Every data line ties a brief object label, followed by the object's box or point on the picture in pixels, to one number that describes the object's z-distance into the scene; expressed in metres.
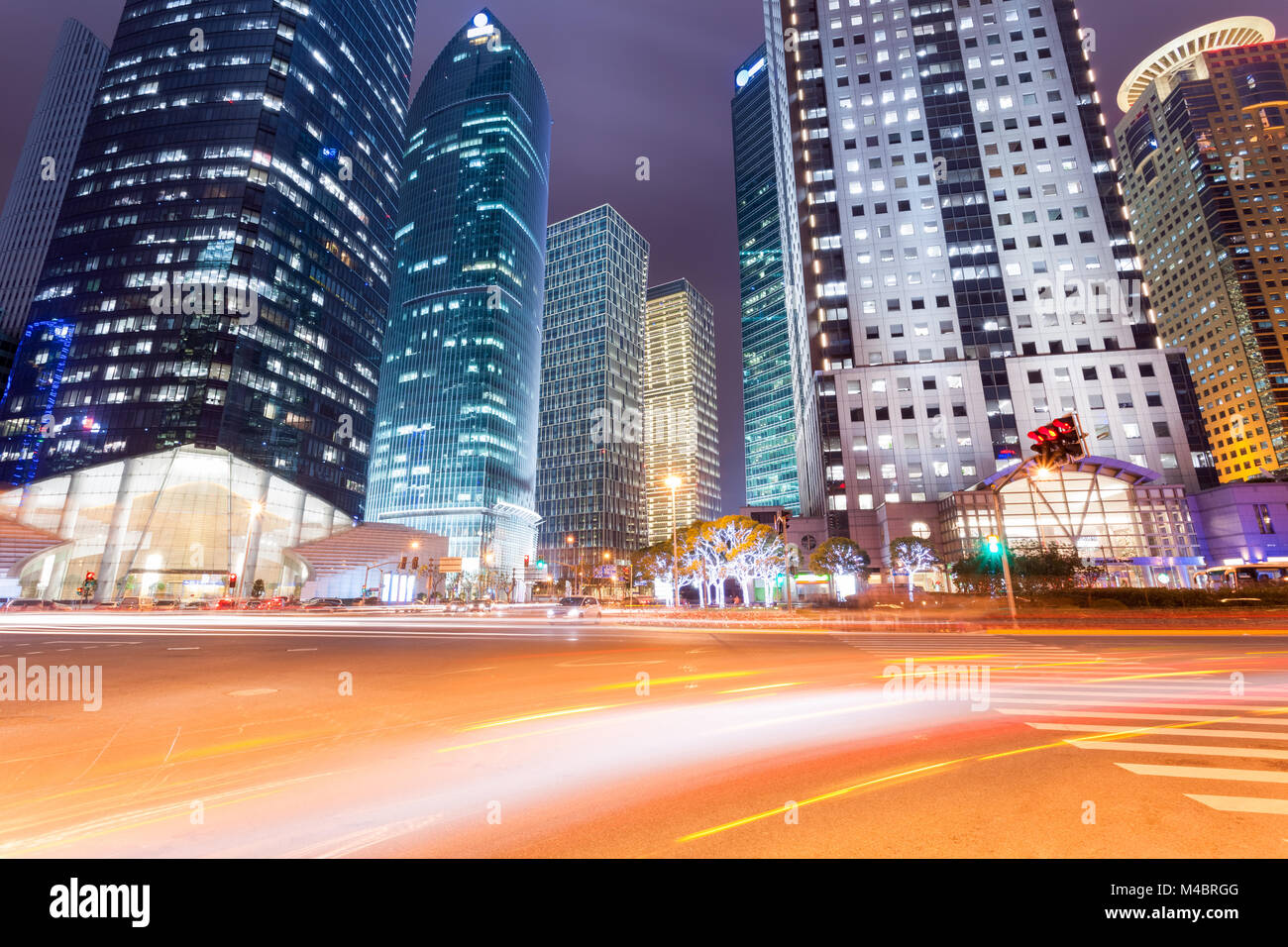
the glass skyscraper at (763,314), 170.25
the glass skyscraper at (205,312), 68.69
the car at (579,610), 40.38
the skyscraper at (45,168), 123.50
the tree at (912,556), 58.28
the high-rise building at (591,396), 167.00
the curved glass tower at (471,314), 133.75
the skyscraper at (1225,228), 126.31
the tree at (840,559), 60.75
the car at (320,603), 55.25
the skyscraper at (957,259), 69.00
